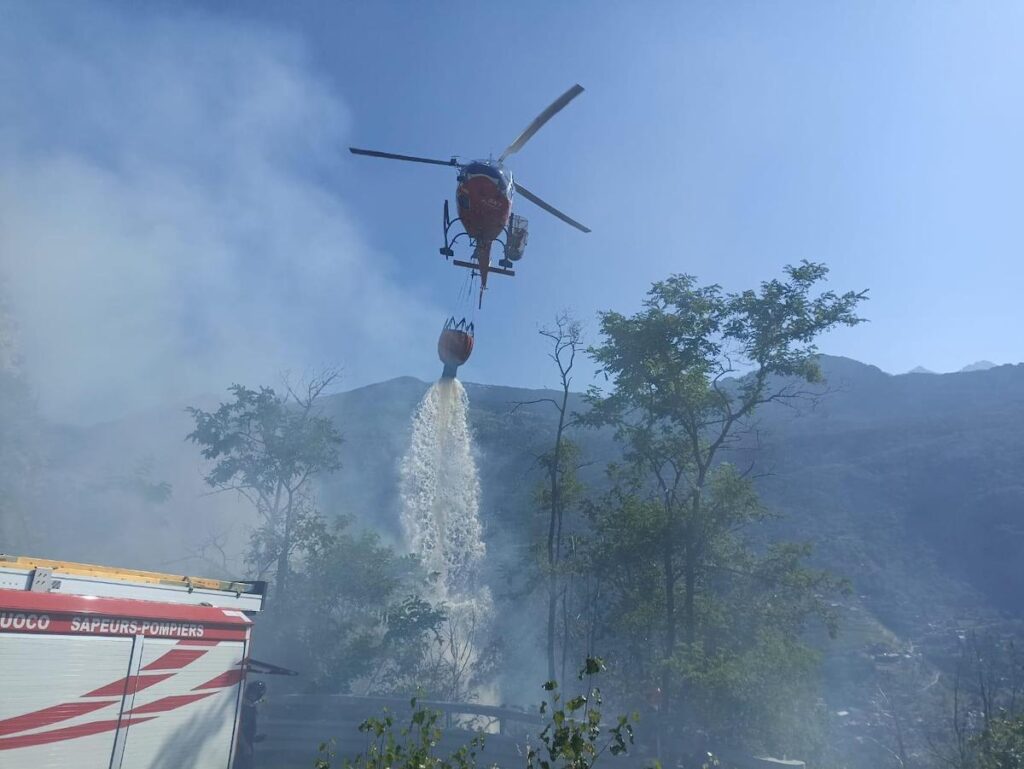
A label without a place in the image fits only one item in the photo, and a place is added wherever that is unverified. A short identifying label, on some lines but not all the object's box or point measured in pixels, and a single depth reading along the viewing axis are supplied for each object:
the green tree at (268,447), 31.33
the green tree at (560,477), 27.27
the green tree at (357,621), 26.41
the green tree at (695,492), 21.34
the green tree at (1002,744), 8.34
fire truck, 6.48
